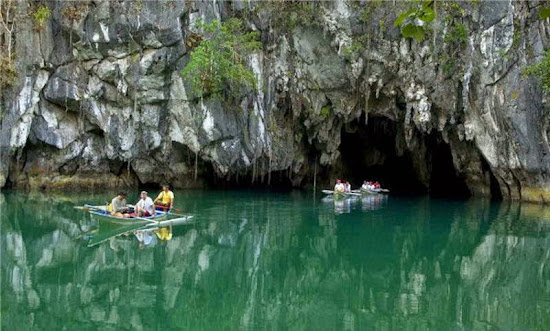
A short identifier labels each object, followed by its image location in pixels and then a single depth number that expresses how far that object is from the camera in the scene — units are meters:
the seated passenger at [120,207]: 13.15
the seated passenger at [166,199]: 15.27
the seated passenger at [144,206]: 13.63
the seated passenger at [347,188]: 24.09
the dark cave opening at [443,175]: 28.72
